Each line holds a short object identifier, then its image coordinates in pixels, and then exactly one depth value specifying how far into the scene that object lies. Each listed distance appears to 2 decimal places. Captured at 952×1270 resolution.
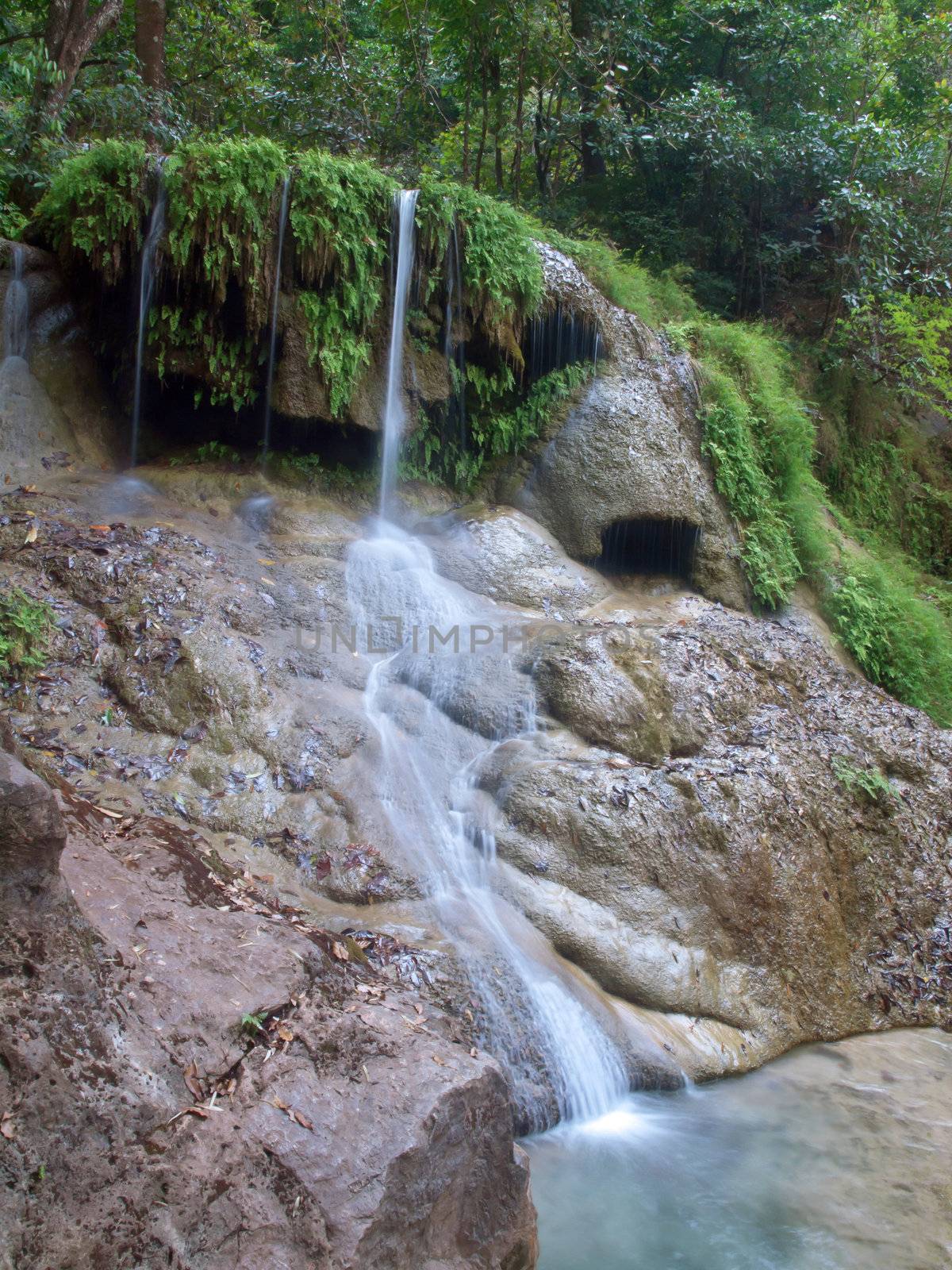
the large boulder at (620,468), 10.20
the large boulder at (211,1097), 2.89
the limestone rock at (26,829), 3.04
